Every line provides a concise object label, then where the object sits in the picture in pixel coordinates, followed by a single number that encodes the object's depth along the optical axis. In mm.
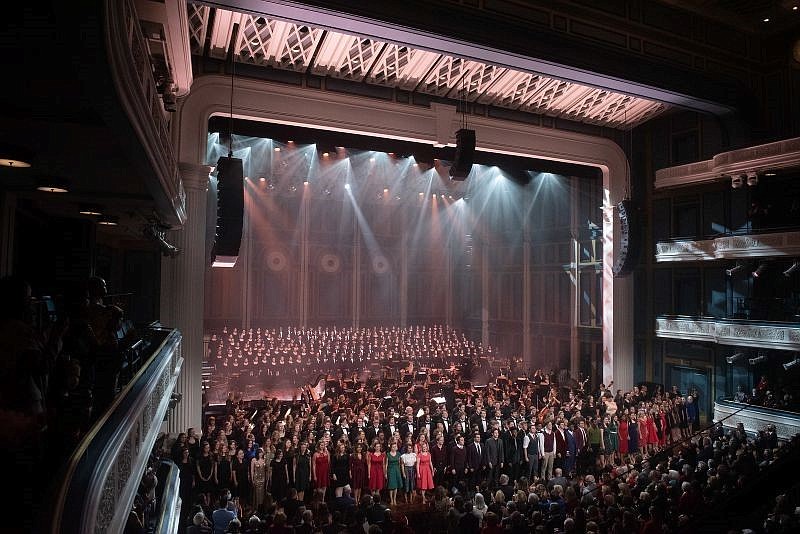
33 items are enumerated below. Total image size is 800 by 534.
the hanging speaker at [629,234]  12797
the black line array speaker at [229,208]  8484
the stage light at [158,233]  8242
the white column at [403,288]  23438
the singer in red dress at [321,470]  9133
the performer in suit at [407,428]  10688
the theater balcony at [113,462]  2418
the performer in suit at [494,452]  10430
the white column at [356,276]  22375
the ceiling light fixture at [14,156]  3924
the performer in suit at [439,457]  10133
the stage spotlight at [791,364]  12656
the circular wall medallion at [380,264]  23062
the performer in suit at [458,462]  10125
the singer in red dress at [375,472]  9406
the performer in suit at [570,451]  11094
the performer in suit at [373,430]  10383
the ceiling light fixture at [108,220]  7655
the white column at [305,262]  21234
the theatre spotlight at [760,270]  13555
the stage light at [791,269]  12710
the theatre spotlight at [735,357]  14094
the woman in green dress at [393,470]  9531
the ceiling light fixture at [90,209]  6682
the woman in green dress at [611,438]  11602
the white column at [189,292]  11031
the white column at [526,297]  20969
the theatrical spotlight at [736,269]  13928
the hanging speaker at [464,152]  10938
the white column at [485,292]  23250
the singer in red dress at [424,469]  9805
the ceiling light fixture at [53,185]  4895
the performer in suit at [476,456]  10352
